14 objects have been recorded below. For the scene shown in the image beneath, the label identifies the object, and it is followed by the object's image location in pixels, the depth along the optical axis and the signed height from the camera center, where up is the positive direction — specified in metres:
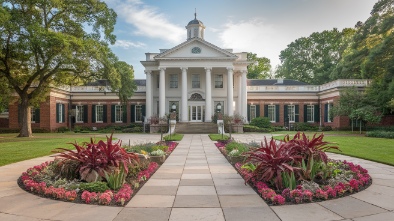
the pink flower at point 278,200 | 5.55 -1.60
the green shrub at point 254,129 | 34.66 -2.10
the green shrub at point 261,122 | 37.41 -1.43
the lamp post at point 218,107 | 38.81 +0.41
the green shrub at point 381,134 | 24.55 -2.01
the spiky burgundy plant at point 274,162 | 6.40 -1.13
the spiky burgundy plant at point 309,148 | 7.08 -0.89
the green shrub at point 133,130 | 36.12 -2.25
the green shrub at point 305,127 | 39.82 -2.21
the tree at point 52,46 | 23.03 +4.93
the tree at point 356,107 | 29.33 +0.29
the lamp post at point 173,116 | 33.66 -0.59
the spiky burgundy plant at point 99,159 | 6.86 -1.10
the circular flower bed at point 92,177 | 5.86 -1.53
